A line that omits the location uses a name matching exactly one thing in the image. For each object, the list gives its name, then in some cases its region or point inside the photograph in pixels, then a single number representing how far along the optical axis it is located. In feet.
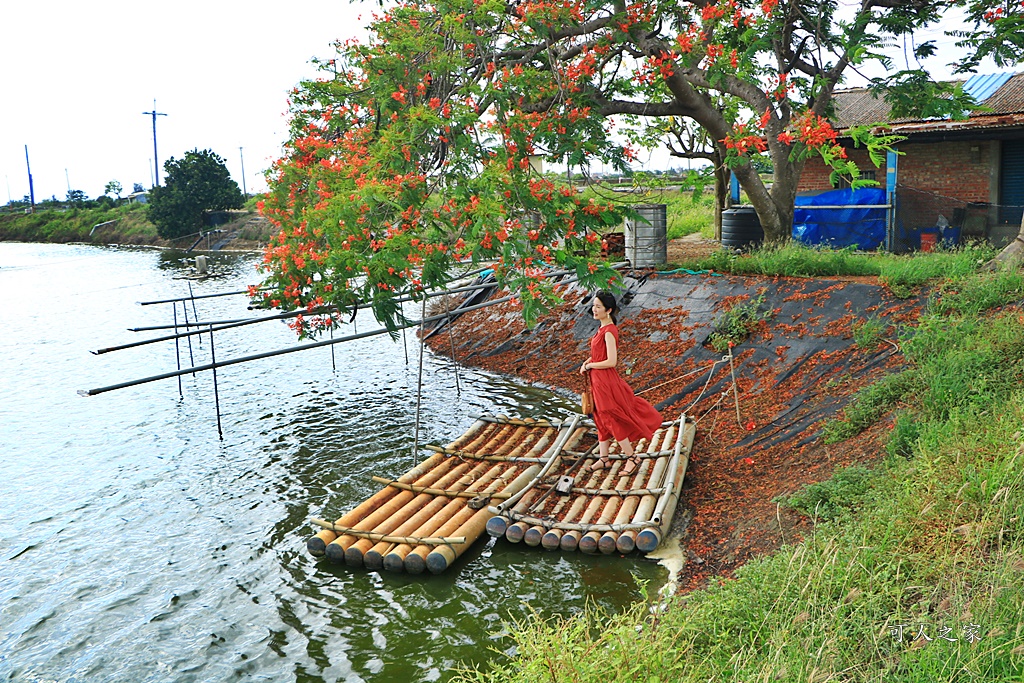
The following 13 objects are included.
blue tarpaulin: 52.13
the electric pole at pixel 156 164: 197.69
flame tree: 30.58
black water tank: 51.57
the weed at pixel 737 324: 38.27
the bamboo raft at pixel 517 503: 23.49
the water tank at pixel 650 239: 48.44
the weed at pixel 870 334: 31.99
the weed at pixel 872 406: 26.11
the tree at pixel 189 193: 161.79
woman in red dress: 26.84
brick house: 50.75
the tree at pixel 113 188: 236.77
